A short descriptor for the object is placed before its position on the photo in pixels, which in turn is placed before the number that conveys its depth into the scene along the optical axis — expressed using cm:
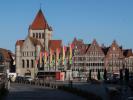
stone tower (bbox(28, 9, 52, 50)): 12211
